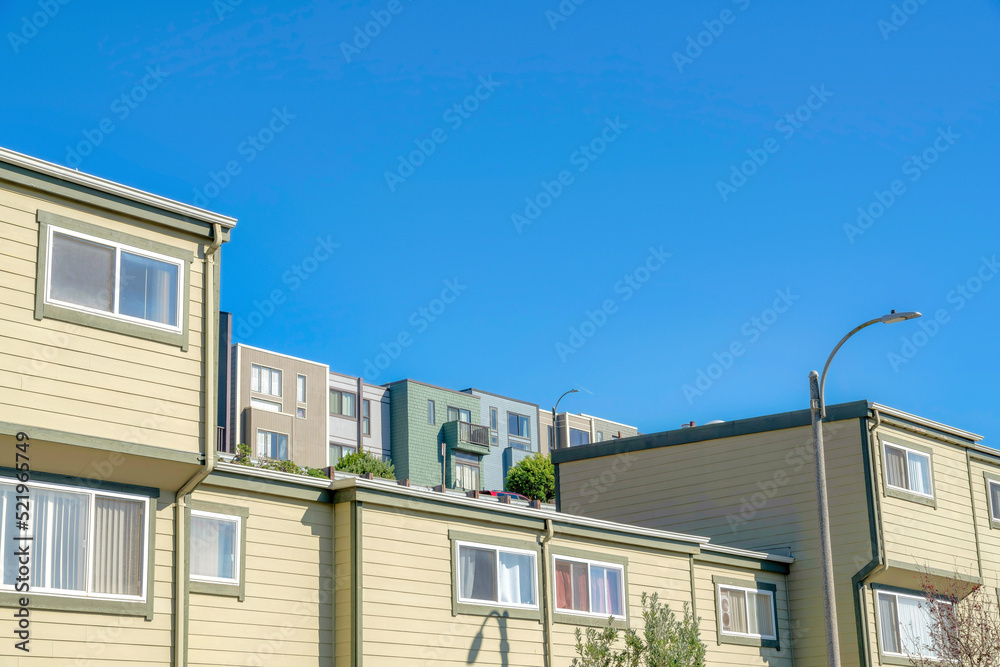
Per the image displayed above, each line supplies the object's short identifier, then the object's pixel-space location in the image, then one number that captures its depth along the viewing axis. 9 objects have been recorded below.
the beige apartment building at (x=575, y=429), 90.88
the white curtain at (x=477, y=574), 20.46
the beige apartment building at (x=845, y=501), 27.64
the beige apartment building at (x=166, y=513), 14.52
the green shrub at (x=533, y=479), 75.00
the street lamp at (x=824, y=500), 18.86
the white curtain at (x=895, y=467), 28.23
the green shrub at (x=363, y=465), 65.06
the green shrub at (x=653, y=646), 20.88
